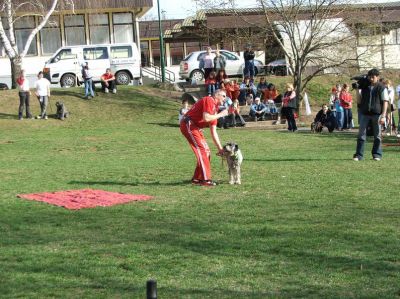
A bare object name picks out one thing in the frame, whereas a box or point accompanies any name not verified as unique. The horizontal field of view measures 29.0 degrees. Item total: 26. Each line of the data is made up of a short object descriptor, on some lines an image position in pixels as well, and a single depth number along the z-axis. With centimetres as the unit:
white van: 3662
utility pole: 4186
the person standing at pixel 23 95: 2969
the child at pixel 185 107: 2682
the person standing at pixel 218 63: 3294
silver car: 3784
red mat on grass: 1138
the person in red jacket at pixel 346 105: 2752
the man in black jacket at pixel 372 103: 1623
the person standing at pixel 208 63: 3325
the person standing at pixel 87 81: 3238
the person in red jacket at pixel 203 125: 1260
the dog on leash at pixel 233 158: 1295
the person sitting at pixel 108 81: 3391
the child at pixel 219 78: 3114
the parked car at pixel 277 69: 4153
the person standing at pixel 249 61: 3462
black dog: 3028
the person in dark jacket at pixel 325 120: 2684
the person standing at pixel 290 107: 2678
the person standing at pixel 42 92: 2958
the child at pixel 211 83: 3093
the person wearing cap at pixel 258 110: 2995
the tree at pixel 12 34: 3416
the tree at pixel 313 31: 3303
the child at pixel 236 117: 2866
